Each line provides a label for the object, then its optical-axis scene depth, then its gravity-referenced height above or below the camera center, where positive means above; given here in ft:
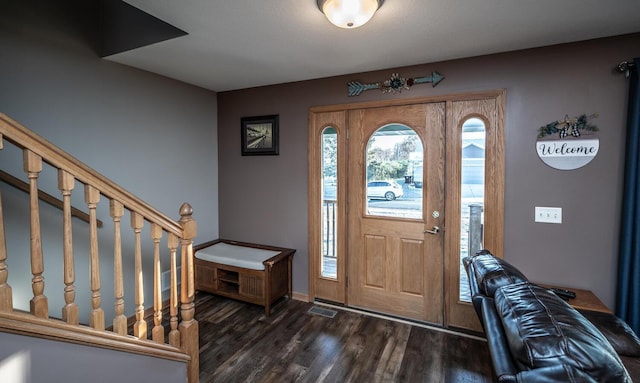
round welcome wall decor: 7.25 +0.83
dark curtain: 6.60 -1.06
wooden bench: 9.82 -3.26
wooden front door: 8.91 -1.47
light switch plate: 7.63 -0.97
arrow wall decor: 8.66 +2.82
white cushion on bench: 9.96 -2.74
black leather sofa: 2.67 -1.63
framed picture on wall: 11.12 +1.56
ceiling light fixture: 5.19 +2.93
